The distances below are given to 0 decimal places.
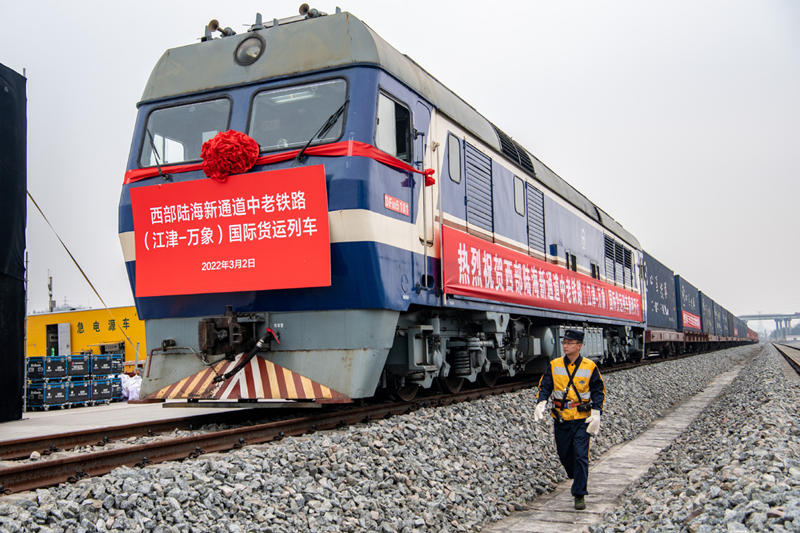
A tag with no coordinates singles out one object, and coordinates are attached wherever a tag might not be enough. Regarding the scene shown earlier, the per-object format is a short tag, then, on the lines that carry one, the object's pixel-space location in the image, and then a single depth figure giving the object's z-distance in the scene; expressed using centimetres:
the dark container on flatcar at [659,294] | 2405
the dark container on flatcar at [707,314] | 4100
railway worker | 602
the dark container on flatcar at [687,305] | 3133
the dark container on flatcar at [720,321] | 4902
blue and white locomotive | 666
